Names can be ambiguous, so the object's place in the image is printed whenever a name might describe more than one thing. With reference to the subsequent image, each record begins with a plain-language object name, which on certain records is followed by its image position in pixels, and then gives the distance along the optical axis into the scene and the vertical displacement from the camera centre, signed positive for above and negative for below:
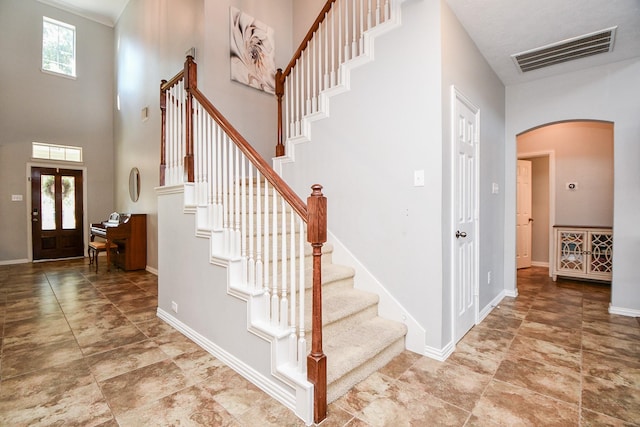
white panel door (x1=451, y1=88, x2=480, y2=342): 2.61 -0.03
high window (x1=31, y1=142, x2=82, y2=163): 6.76 +1.36
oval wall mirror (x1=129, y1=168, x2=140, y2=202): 6.26 +0.56
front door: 6.77 -0.05
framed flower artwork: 4.25 +2.34
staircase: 1.81 -0.48
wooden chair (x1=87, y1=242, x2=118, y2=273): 5.71 -0.71
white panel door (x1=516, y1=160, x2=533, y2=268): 5.68 -0.09
